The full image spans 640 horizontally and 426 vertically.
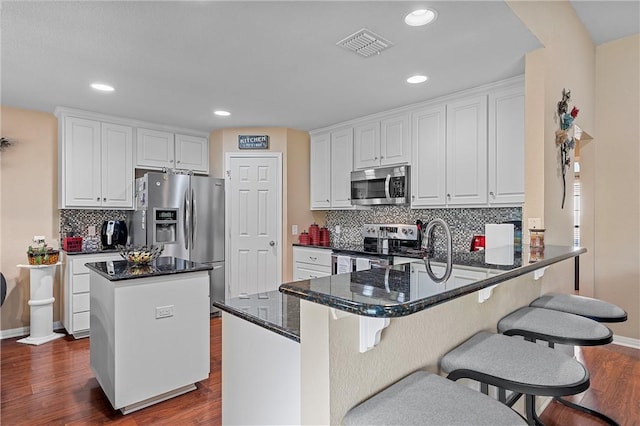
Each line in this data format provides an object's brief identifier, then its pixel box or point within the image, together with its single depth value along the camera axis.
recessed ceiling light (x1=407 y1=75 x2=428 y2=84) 2.96
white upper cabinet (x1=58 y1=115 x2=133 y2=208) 3.88
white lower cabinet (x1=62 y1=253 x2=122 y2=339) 3.71
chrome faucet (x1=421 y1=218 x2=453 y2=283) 1.25
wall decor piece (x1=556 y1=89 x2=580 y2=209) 2.60
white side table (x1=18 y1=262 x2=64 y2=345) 3.62
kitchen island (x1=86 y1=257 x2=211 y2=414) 2.26
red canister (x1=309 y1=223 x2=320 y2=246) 4.83
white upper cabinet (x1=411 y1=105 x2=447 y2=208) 3.54
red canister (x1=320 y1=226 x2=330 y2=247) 4.90
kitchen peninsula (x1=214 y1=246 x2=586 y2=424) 0.97
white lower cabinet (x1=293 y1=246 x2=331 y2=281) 4.33
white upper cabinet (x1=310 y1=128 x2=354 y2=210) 4.46
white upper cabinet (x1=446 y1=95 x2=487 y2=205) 3.24
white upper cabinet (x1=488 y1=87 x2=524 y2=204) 2.99
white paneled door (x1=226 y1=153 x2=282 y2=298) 4.64
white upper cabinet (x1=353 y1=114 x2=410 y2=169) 3.87
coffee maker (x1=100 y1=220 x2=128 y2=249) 4.13
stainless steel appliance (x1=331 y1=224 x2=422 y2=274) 3.76
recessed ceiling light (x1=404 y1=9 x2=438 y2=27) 2.02
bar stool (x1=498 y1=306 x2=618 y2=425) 1.58
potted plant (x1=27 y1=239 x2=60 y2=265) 3.61
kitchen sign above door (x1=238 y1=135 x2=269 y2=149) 4.70
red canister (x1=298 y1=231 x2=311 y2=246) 4.76
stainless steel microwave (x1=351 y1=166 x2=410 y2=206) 3.82
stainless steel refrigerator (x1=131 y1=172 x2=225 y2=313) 4.09
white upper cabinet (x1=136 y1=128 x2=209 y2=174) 4.38
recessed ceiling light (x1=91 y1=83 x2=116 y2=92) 3.12
